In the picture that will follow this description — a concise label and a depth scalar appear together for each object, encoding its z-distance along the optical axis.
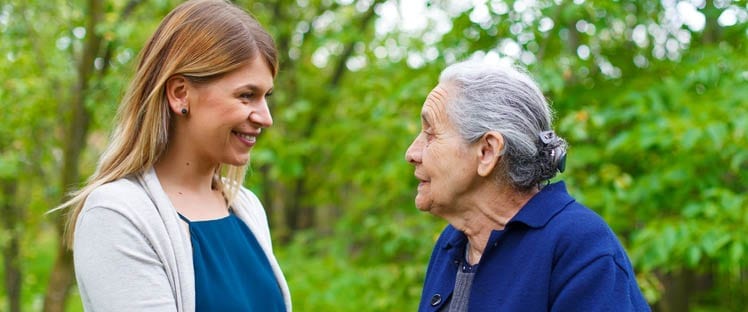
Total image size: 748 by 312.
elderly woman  1.84
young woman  1.85
